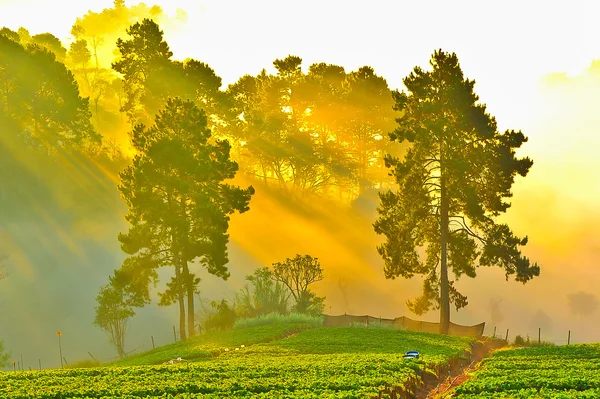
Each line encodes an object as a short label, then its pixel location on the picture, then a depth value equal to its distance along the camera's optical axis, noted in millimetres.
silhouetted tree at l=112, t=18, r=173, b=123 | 86875
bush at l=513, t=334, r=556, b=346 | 49803
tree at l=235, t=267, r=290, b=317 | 64625
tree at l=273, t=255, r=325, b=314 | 65438
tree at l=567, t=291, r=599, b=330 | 112438
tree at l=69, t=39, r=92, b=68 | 132875
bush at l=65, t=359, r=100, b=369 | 52719
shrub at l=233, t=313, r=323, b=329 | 56906
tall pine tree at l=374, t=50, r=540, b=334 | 51500
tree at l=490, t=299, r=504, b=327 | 106562
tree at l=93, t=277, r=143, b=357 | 62875
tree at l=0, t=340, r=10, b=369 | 59294
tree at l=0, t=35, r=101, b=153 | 85688
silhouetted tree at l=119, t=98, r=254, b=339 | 54656
